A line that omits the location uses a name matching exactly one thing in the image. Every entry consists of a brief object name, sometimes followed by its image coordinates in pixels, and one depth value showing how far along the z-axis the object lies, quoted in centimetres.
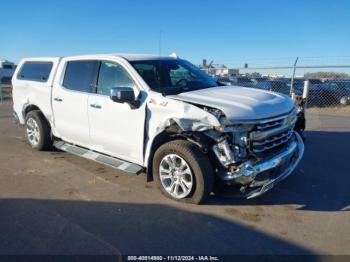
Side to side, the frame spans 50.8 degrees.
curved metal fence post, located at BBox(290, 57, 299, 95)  1416
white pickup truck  440
